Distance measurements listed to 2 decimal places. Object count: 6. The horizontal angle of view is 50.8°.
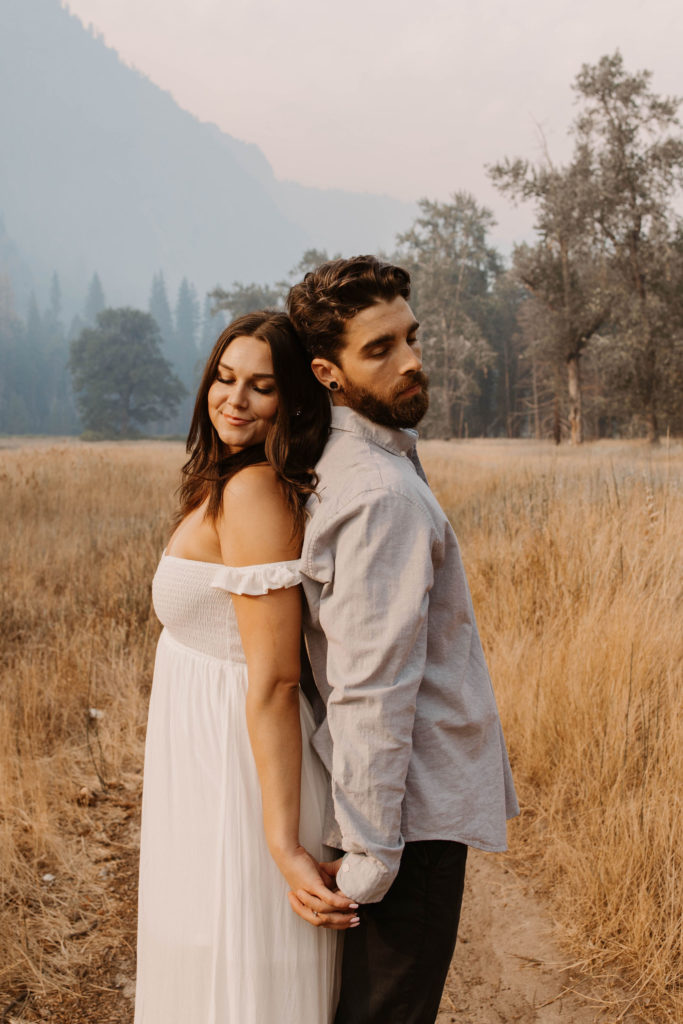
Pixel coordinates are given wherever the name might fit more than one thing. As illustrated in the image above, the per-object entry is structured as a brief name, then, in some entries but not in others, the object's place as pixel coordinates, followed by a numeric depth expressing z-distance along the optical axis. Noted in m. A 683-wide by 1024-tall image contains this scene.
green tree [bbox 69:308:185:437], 59.34
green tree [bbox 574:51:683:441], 21.08
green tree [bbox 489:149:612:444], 23.00
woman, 1.22
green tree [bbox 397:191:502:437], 38.97
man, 1.09
